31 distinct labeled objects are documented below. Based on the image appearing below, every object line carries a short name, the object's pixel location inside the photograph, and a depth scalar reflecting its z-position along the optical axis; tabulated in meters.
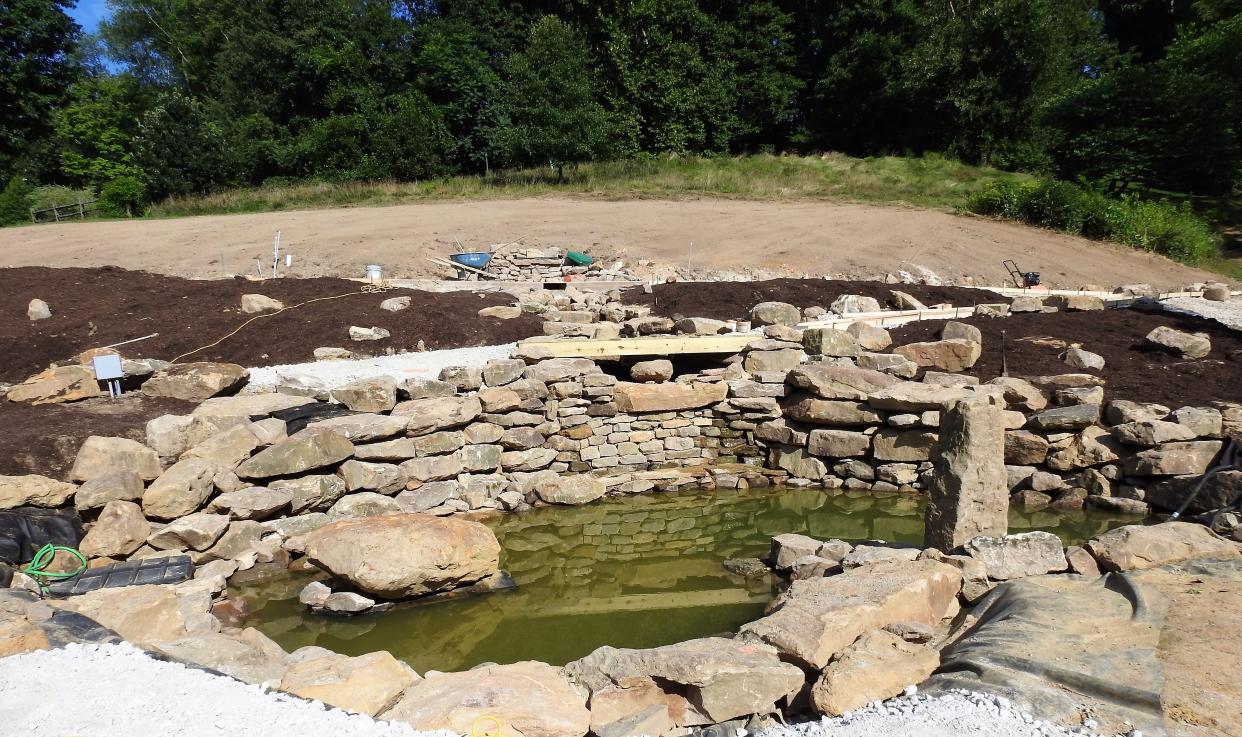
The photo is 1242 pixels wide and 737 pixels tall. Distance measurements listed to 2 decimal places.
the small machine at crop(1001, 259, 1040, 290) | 14.03
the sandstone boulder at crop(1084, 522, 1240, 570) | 4.71
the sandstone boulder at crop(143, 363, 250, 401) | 7.54
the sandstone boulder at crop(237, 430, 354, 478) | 6.61
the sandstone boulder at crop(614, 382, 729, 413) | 8.31
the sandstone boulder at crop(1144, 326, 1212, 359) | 8.62
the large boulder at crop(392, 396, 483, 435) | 7.34
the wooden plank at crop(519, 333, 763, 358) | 8.38
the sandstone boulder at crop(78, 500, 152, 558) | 5.75
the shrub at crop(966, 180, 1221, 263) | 17.52
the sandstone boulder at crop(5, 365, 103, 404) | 7.26
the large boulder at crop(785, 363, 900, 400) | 8.08
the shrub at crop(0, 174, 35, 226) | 24.22
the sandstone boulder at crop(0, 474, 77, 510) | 5.62
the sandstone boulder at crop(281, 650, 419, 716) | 3.62
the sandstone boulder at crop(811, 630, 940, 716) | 3.58
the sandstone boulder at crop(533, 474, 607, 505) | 7.73
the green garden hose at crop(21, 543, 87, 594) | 5.31
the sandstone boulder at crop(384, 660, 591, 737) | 3.48
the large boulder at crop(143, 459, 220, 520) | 6.06
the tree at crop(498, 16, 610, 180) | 23.34
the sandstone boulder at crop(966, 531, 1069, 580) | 4.81
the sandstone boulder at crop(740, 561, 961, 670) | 4.10
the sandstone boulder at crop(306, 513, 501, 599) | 5.34
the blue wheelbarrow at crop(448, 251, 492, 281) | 15.23
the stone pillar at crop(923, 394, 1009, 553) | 5.48
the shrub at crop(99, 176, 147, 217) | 26.28
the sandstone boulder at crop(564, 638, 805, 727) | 3.87
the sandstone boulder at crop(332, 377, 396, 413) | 7.41
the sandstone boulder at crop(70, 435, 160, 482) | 6.04
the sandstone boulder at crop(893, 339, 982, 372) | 8.76
